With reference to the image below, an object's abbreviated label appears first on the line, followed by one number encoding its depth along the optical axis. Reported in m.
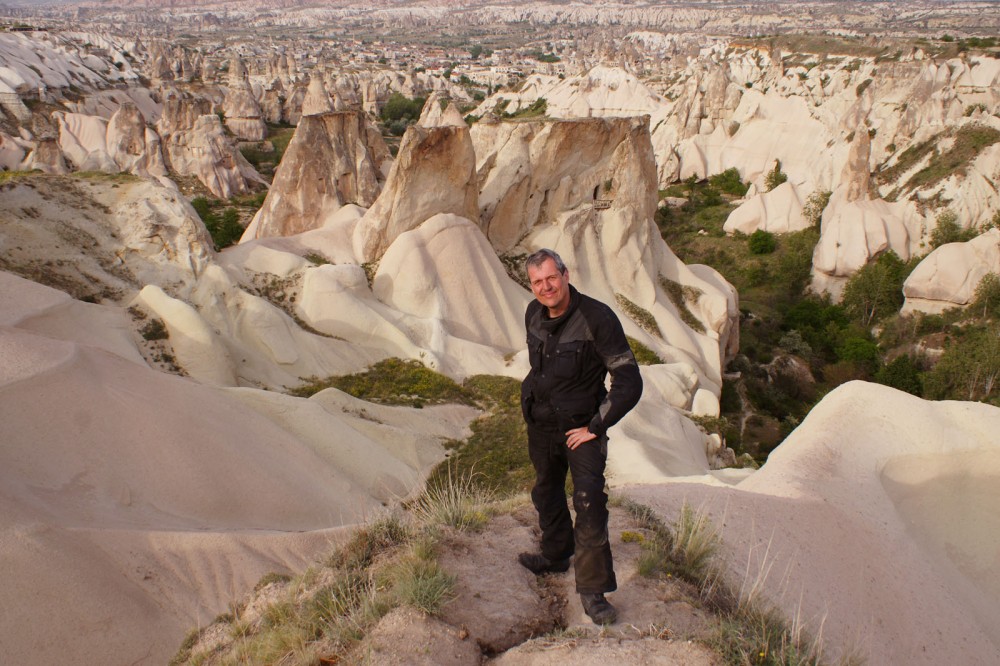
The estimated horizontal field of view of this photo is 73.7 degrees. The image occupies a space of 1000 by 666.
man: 3.48
